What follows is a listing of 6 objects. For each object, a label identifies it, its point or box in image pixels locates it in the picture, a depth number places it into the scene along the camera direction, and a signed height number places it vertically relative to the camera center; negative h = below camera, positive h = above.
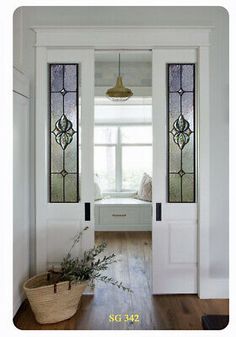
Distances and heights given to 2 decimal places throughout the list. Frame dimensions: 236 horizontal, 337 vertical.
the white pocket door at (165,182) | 2.96 -0.11
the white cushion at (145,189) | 5.75 -0.34
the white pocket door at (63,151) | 2.92 +0.17
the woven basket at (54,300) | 2.37 -0.98
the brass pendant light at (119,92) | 4.16 +1.00
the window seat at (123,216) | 5.52 -0.79
